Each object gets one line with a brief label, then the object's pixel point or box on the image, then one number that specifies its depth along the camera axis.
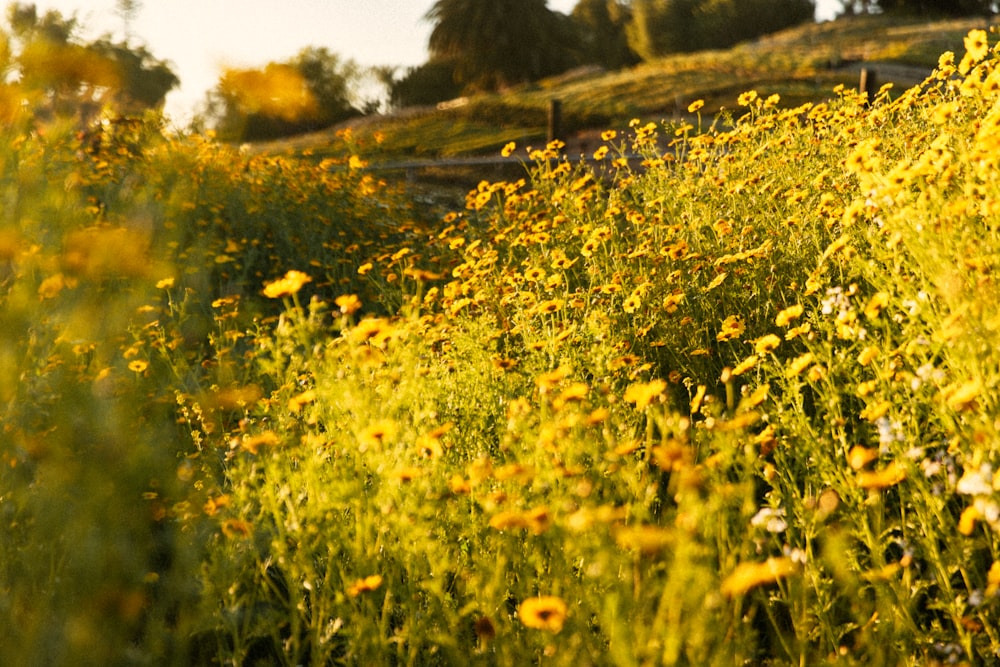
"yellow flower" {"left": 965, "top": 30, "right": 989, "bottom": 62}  3.15
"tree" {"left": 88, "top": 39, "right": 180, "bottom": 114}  37.00
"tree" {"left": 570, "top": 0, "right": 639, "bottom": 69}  45.97
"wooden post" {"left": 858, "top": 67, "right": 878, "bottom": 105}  9.20
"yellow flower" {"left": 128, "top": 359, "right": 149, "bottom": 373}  3.41
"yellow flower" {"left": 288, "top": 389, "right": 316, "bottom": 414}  2.24
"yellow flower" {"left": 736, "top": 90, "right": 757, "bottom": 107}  5.01
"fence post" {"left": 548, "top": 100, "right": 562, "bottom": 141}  11.10
